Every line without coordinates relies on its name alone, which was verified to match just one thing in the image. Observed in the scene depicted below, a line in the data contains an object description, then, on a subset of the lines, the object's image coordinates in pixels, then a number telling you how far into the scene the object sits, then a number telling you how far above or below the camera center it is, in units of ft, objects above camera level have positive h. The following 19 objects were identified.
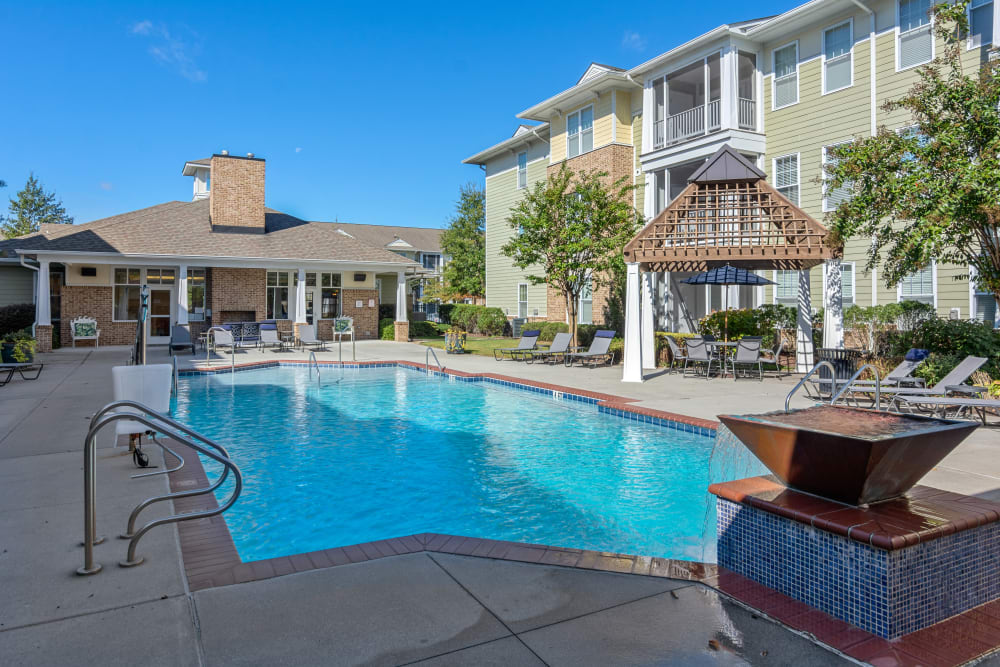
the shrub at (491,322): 89.81 +1.67
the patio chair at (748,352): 41.65 -1.34
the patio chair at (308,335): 67.00 -0.19
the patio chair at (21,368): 36.47 -2.27
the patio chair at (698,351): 43.65 -1.33
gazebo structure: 40.88 +6.27
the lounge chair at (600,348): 50.49 -1.28
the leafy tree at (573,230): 55.88 +9.76
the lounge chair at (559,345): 52.95 -1.12
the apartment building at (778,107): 44.93 +20.50
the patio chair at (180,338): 57.98 -0.45
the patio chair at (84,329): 63.95 +0.49
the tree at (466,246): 131.75 +19.63
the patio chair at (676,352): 46.09 -1.48
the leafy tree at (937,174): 27.07 +7.78
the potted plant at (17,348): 38.88 -0.99
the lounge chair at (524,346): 57.07 -1.25
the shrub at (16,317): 66.64 +1.89
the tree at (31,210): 174.81 +36.81
